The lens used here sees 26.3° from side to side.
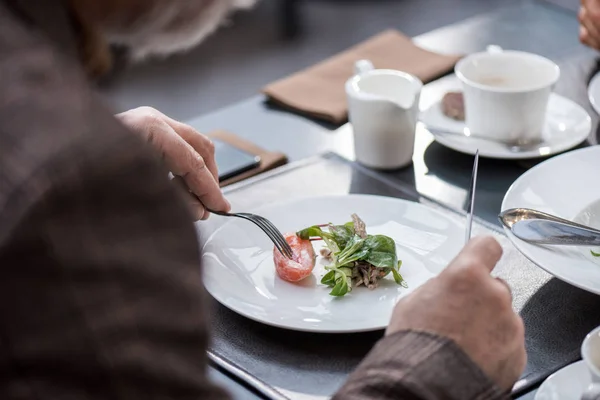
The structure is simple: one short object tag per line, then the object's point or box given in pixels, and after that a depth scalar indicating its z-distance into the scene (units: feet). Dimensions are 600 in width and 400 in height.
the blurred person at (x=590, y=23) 4.34
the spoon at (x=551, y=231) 3.17
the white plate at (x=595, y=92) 3.99
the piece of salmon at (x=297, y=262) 3.18
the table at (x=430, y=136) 3.68
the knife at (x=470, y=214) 3.22
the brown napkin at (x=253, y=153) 3.81
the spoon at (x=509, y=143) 3.75
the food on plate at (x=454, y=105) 3.97
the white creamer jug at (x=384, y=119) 3.71
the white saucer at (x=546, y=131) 3.73
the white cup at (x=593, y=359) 2.61
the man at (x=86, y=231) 2.01
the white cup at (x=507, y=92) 3.72
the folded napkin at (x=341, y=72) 4.17
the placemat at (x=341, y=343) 2.91
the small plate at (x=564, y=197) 3.12
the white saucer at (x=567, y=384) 2.75
